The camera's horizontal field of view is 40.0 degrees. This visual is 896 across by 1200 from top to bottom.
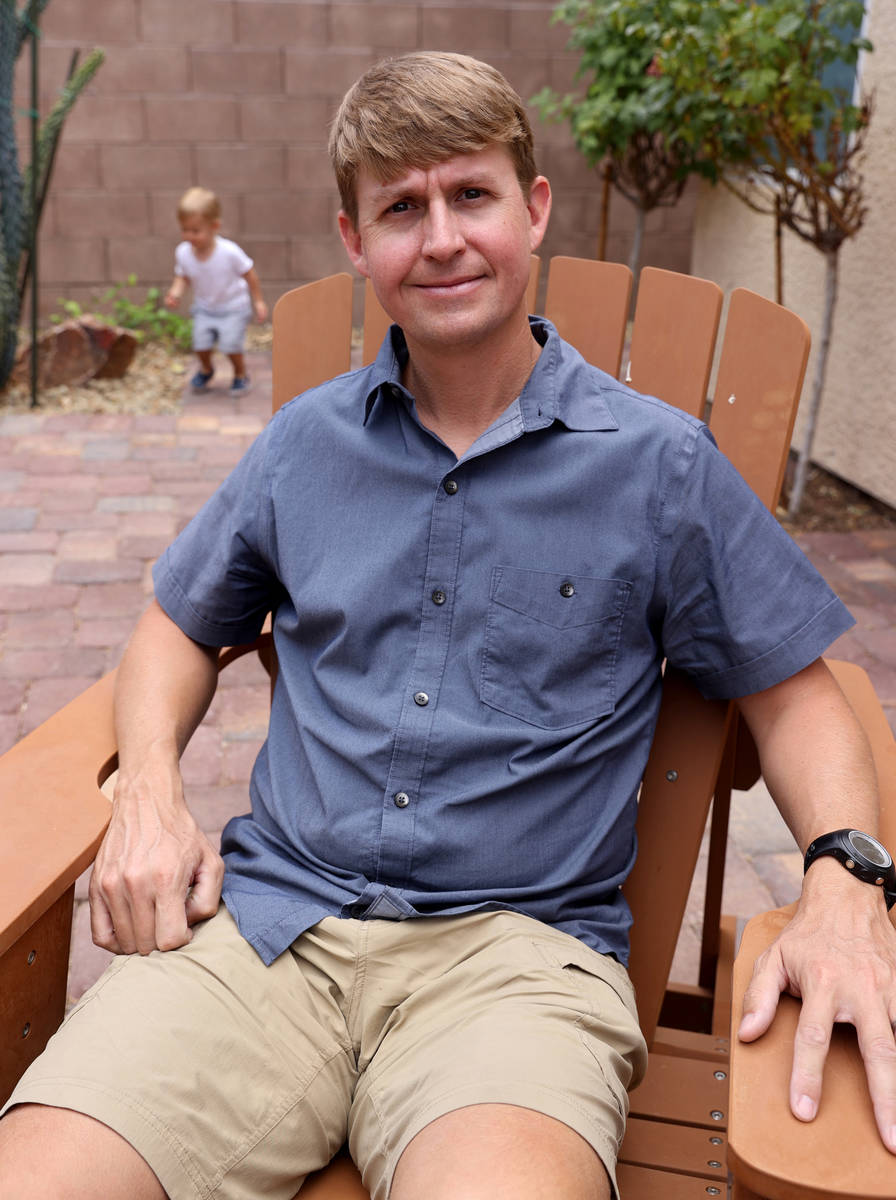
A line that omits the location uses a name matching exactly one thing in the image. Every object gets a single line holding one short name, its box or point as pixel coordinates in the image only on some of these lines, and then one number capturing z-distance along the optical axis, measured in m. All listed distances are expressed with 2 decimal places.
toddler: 6.86
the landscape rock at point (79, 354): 7.02
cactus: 6.26
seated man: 1.40
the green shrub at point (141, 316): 8.18
